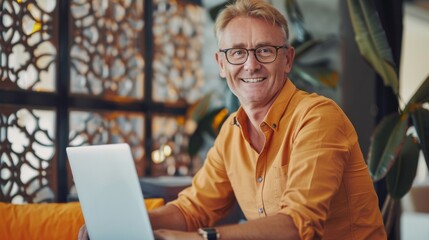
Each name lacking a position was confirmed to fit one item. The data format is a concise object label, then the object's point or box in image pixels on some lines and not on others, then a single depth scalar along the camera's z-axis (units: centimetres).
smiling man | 158
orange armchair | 224
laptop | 146
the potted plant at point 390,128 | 292
